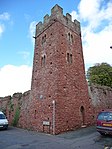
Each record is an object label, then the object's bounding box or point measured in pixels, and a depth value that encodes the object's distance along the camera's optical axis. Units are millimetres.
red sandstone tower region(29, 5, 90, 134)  9424
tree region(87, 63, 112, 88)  20668
